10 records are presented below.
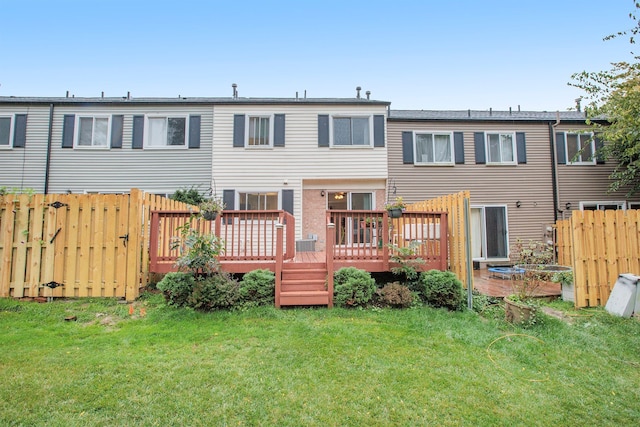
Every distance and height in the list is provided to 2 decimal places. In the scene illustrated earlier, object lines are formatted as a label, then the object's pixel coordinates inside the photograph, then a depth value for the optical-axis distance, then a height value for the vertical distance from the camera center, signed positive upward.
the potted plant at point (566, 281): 5.82 -0.87
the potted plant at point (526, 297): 4.47 -0.98
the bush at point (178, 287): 5.04 -0.86
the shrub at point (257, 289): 5.15 -0.91
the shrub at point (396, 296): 5.19 -1.03
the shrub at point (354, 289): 5.21 -0.92
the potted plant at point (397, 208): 5.73 +0.54
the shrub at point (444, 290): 5.27 -0.95
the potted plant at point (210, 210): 5.36 +0.47
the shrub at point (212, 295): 4.93 -0.97
